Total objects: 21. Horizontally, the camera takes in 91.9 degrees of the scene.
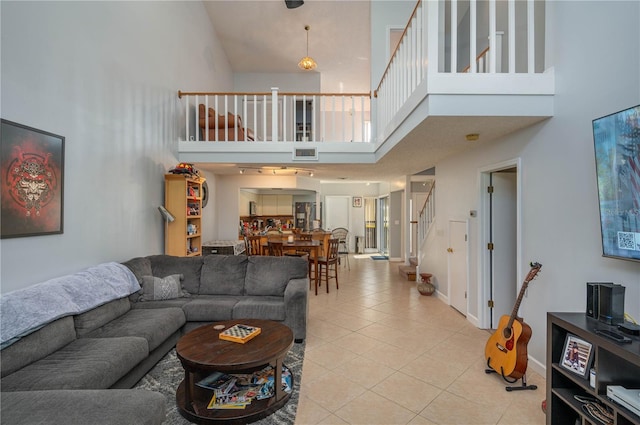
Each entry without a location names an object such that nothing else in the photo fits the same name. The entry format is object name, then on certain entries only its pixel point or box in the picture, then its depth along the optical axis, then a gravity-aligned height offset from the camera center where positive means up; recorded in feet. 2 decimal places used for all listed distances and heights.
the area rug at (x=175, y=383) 7.02 -4.59
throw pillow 11.25 -2.73
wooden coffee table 6.79 -3.26
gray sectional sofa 4.95 -2.99
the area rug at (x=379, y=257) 31.14 -4.19
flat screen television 5.57 +0.70
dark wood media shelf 4.86 -2.74
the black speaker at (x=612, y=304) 5.51 -1.57
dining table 18.20 -1.85
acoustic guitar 8.21 -3.58
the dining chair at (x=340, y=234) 29.55 -1.71
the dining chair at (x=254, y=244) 20.72 -1.92
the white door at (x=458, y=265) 13.96 -2.29
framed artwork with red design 7.36 +0.88
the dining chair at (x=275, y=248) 17.99 -1.88
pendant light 23.08 +11.53
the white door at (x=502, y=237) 12.42 -0.81
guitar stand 8.31 -4.60
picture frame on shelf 5.65 -2.64
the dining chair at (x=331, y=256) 18.96 -2.55
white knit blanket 6.59 -2.14
